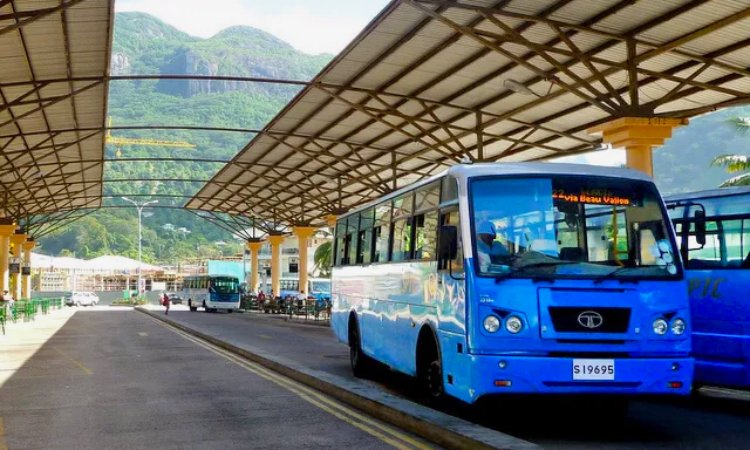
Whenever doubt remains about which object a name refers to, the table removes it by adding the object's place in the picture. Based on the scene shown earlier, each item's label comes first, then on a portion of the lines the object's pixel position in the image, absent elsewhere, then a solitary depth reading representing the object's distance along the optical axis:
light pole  82.31
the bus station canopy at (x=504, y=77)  18.66
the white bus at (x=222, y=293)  64.12
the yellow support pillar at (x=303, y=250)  58.63
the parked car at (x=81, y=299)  86.31
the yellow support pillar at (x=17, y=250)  62.06
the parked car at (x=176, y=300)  97.57
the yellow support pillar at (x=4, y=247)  53.59
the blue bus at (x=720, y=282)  10.78
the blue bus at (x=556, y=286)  8.66
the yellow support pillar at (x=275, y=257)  64.50
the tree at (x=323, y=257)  84.94
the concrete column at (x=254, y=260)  70.56
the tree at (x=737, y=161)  33.06
